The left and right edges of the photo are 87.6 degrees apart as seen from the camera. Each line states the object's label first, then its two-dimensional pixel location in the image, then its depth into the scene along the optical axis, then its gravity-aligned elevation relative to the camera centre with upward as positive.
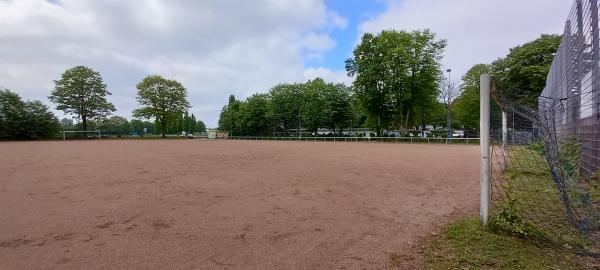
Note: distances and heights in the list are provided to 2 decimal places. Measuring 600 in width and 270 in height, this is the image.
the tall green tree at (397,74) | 35.03 +6.60
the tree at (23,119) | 42.25 +2.26
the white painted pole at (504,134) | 9.24 -0.09
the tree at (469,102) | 40.97 +4.05
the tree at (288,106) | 53.59 +4.70
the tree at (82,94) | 49.03 +6.47
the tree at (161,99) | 58.28 +6.72
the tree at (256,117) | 58.50 +3.07
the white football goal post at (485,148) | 3.96 -0.21
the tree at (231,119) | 65.56 +3.29
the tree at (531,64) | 29.86 +6.84
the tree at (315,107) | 48.25 +4.06
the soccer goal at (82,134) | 49.57 +0.09
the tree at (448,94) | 43.66 +5.33
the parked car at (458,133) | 43.91 -0.23
